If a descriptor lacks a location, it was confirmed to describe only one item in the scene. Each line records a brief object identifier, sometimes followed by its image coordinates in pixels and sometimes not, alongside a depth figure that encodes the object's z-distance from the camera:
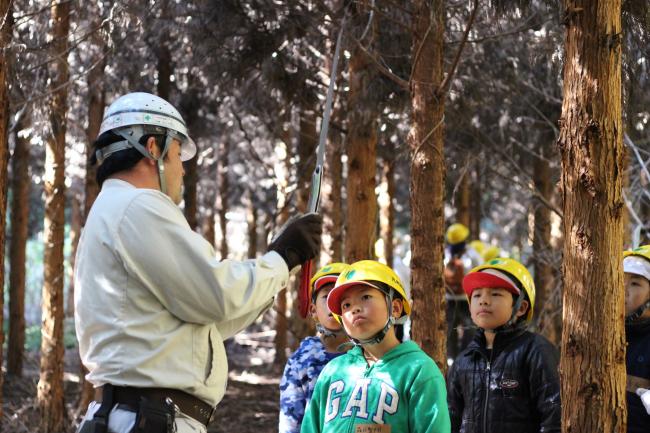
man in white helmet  3.26
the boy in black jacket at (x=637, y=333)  5.02
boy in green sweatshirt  4.01
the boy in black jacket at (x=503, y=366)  4.70
